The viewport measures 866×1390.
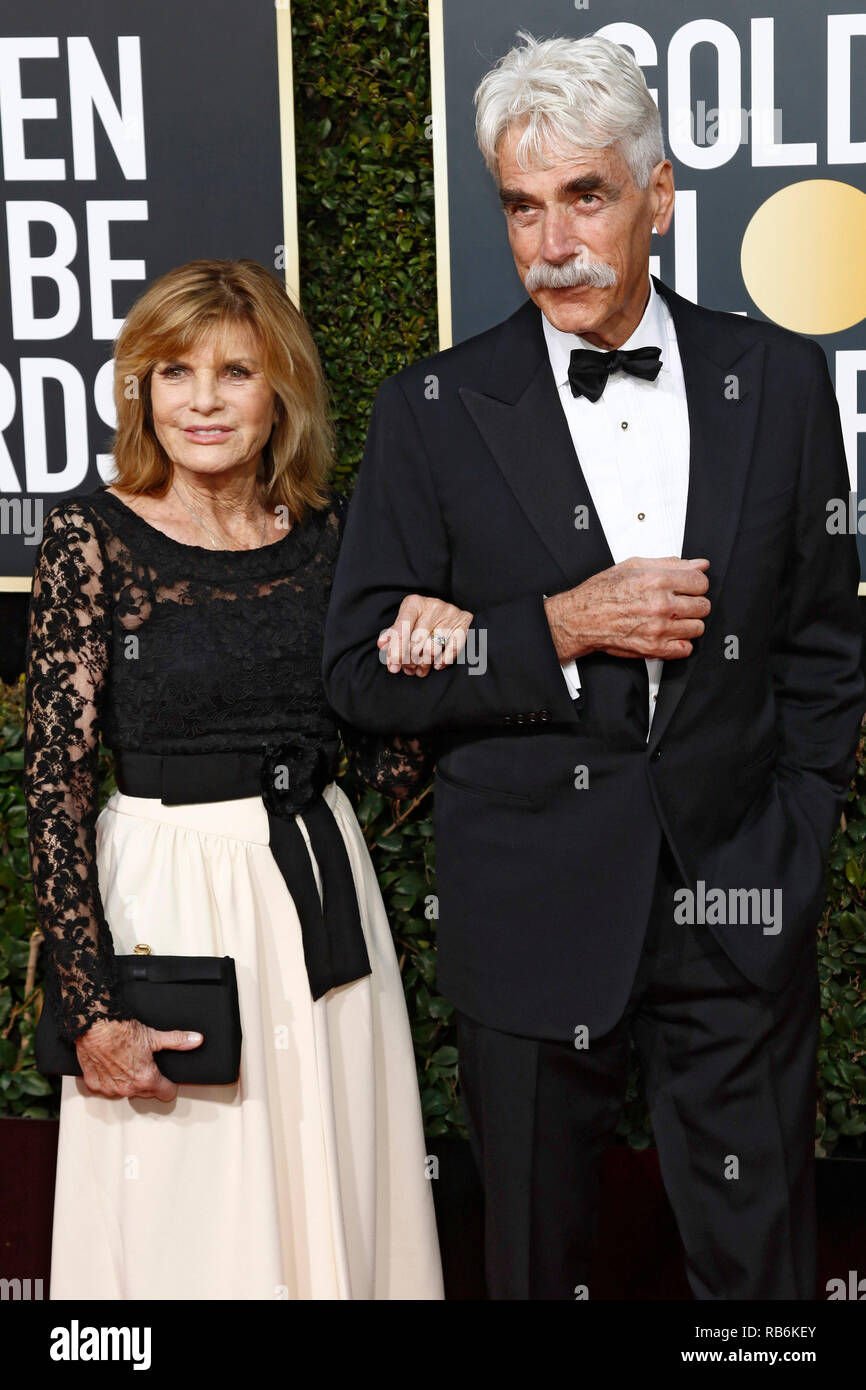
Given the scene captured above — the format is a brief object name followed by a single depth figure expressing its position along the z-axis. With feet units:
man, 6.38
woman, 6.93
